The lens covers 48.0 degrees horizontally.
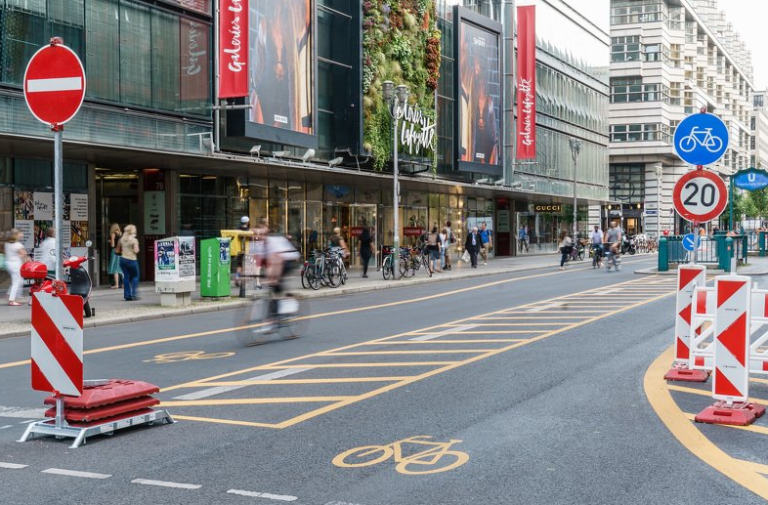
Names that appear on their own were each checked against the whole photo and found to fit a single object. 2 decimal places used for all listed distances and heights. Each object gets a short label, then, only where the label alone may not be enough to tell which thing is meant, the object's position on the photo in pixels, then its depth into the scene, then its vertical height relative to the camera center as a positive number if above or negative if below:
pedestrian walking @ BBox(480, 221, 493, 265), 37.95 -0.38
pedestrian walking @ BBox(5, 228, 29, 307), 18.44 -0.56
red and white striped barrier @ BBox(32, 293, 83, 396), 6.65 -0.87
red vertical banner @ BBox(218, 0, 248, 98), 25.23 +5.29
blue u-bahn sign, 33.38 +2.01
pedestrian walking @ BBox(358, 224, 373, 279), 29.11 -0.51
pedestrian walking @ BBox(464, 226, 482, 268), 36.28 -0.61
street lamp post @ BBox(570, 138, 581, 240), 48.65 +4.77
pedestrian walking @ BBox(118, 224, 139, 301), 19.39 -0.69
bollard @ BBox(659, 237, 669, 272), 31.33 -0.95
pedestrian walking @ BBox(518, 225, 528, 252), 54.41 -0.48
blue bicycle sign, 9.58 +1.02
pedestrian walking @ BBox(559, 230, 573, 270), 35.44 -0.69
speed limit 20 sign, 9.25 +0.37
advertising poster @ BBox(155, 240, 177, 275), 18.30 -0.48
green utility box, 19.59 -0.93
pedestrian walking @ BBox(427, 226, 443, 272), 31.98 -0.57
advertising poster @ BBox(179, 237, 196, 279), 18.34 -0.57
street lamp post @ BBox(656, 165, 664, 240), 81.19 +2.59
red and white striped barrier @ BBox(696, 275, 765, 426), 7.22 -1.02
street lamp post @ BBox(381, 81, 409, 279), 28.22 +3.31
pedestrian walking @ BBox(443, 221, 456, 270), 35.12 -0.46
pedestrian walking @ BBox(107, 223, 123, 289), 23.57 -0.71
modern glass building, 21.69 +3.44
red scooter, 15.32 -0.89
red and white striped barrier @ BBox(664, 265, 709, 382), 9.05 -0.98
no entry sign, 7.09 +1.23
